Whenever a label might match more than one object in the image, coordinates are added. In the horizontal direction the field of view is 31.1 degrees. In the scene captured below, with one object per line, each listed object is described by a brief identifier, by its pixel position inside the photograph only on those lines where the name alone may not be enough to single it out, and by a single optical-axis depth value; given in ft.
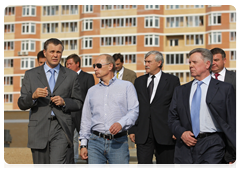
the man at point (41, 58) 33.35
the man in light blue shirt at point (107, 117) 21.38
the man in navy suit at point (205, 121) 20.12
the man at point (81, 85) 33.19
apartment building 225.35
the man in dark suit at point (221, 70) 27.58
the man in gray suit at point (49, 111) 22.17
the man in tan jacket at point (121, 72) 36.14
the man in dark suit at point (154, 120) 27.81
